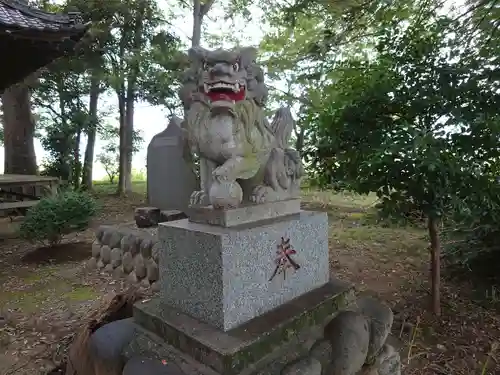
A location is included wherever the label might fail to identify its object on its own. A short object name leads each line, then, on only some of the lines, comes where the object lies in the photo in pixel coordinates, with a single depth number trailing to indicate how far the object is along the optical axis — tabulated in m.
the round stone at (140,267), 3.77
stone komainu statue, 1.67
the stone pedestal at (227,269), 1.63
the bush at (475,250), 3.89
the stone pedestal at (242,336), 1.55
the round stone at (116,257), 4.15
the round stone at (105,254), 4.28
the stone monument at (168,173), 5.50
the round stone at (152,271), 3.59
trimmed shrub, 4.70
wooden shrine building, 4.07
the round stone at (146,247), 3.74
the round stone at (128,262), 3.95
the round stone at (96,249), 4.43
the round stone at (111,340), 1.89
